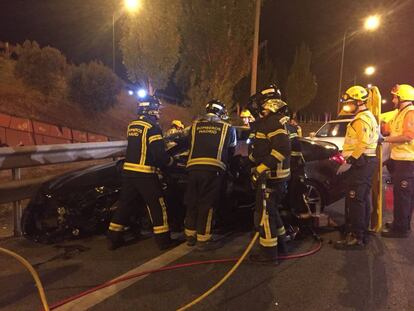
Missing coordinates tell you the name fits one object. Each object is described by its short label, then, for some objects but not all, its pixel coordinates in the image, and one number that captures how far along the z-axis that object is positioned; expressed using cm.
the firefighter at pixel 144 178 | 477
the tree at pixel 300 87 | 3816
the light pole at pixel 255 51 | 1410
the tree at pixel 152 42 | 1744
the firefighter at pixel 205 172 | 489
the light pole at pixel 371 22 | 2177
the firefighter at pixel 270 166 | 436
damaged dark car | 491
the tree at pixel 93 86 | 1883
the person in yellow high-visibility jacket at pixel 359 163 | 491
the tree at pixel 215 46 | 1730
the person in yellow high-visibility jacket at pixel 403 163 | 534
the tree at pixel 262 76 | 3356
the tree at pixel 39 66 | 1752
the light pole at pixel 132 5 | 1648
